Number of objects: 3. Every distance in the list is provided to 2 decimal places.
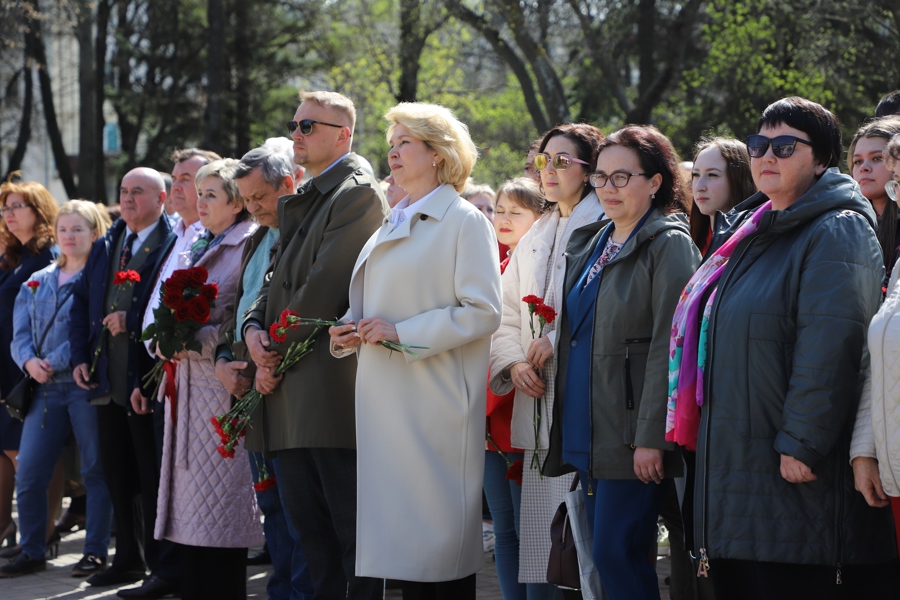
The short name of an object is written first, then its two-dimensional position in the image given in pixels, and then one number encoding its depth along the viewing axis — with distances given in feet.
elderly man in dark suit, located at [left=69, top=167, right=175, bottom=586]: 20.71
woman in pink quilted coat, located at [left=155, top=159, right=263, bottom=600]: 17.53
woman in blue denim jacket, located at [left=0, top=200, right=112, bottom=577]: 22.11
